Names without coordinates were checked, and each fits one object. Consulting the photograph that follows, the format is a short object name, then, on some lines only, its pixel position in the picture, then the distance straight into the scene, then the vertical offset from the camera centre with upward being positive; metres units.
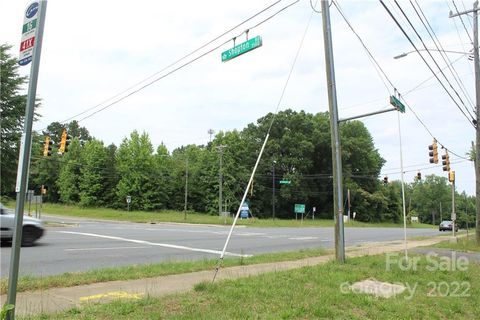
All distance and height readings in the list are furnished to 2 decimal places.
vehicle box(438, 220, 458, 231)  55.31 -1.01
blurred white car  15.07 -0.66
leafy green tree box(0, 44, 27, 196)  29.14 +6.57
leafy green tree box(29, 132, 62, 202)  84.38 +7.08
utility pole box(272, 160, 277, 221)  68.83 +7.35
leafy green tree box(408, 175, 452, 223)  139.00 +6.72
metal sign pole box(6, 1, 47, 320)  4.57 +0.14
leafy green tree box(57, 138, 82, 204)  77.06 +6.44
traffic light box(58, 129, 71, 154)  24.12 +3.85
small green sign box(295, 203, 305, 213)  58.81 +1.10
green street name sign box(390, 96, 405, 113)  12.19 +3.27
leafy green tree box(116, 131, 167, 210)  72.00 +6.34
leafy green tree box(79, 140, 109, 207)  74.31 +6.11
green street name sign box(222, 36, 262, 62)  9.46 +3.79
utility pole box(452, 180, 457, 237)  29.00 +0.46
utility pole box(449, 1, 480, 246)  21.98 +6.32
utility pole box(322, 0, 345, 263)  12.32 +3.14
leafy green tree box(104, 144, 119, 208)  74.81 +5.26
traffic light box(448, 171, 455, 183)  28.25 +2.86
